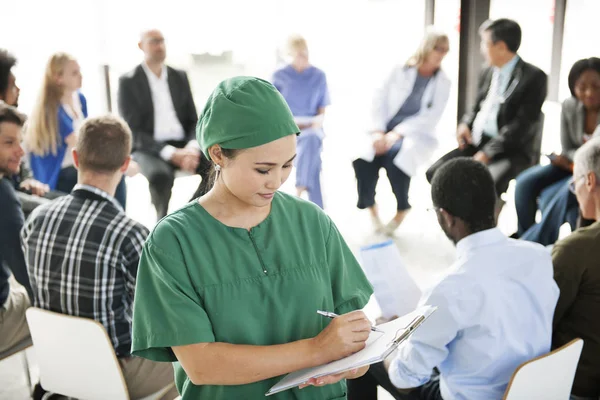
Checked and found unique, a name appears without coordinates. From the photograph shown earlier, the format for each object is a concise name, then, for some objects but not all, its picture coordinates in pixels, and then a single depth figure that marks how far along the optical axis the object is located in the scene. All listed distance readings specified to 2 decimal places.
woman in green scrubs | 1.19
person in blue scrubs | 4.56
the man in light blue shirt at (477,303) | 1.62
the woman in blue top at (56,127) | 3.76
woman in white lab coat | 4.40
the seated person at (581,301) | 1.82
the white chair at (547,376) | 1.57
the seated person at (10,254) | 2.32
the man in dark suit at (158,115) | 4.09
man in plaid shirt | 1.92
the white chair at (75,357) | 1.83
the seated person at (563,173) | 3.22
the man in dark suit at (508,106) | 3.88
